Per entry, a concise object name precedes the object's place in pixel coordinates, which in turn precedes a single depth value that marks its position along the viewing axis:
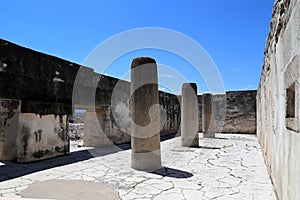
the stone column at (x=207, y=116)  12.39
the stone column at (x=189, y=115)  8.81
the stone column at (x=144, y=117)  5.28
